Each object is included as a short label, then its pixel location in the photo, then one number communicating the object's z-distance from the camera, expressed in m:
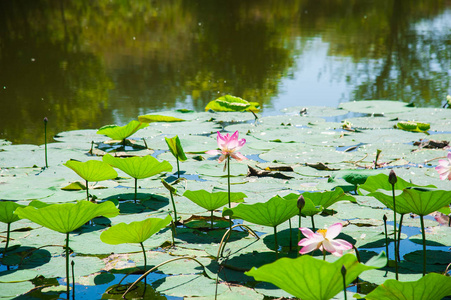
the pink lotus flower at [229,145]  5.51
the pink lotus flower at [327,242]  4.81
